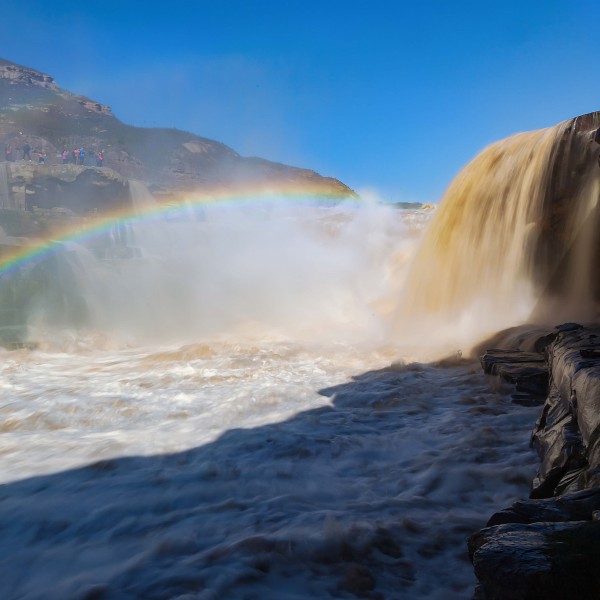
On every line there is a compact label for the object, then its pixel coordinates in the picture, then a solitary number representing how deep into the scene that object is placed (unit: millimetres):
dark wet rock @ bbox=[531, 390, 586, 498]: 2244
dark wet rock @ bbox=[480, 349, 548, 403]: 4234
